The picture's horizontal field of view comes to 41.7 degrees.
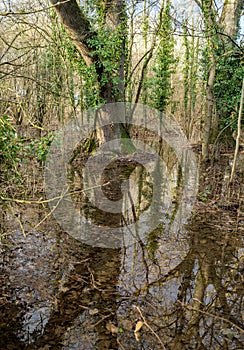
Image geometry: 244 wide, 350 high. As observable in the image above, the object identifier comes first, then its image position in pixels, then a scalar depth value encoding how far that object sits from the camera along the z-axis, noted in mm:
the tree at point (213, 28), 7703
